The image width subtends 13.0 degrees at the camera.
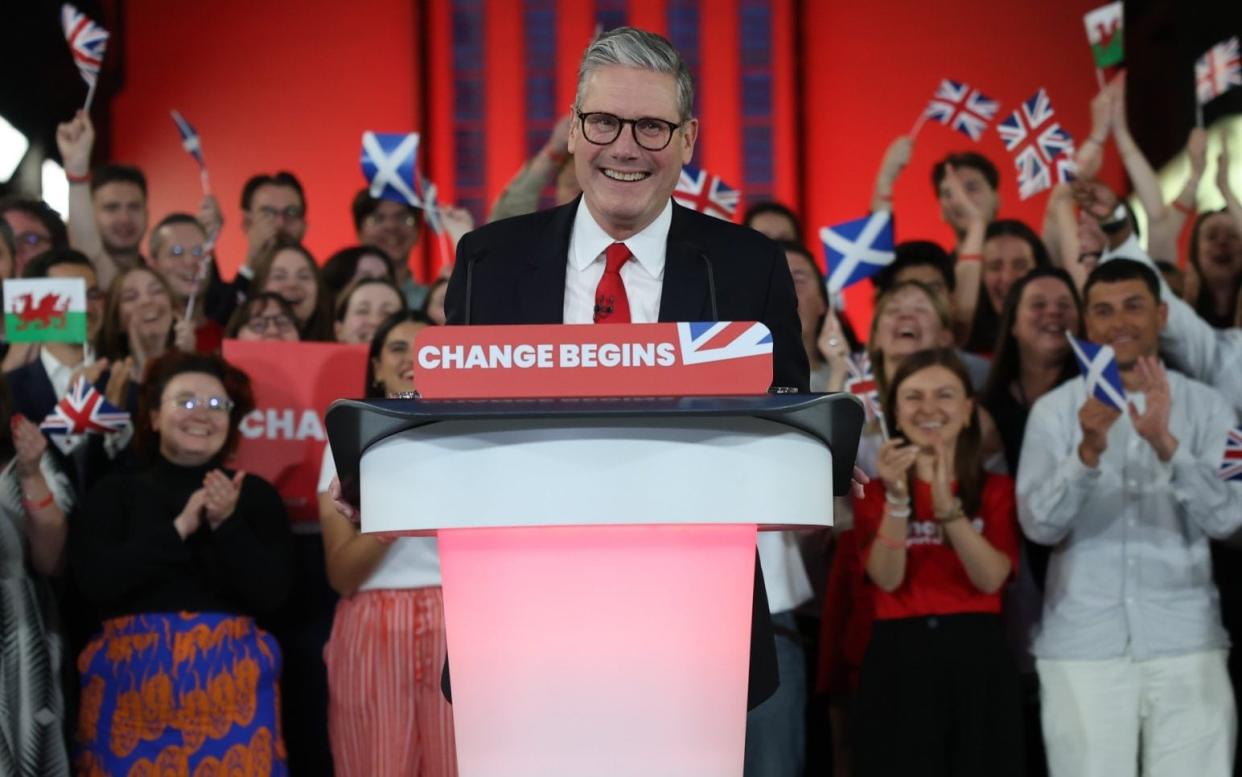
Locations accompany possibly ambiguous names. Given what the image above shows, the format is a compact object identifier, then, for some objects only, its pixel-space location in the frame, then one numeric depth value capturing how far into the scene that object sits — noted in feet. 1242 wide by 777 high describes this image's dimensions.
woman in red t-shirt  25.59
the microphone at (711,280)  20.46
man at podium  20.36
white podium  19.04
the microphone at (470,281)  20.75
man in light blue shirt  25.46
